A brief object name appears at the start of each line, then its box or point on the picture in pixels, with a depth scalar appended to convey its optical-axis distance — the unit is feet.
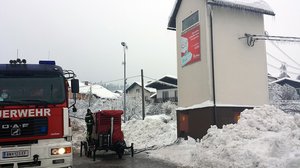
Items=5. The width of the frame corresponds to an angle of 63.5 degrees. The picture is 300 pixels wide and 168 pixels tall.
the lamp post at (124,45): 69.45
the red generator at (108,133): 35.97
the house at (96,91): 164.27
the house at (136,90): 155.80
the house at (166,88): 119.71
